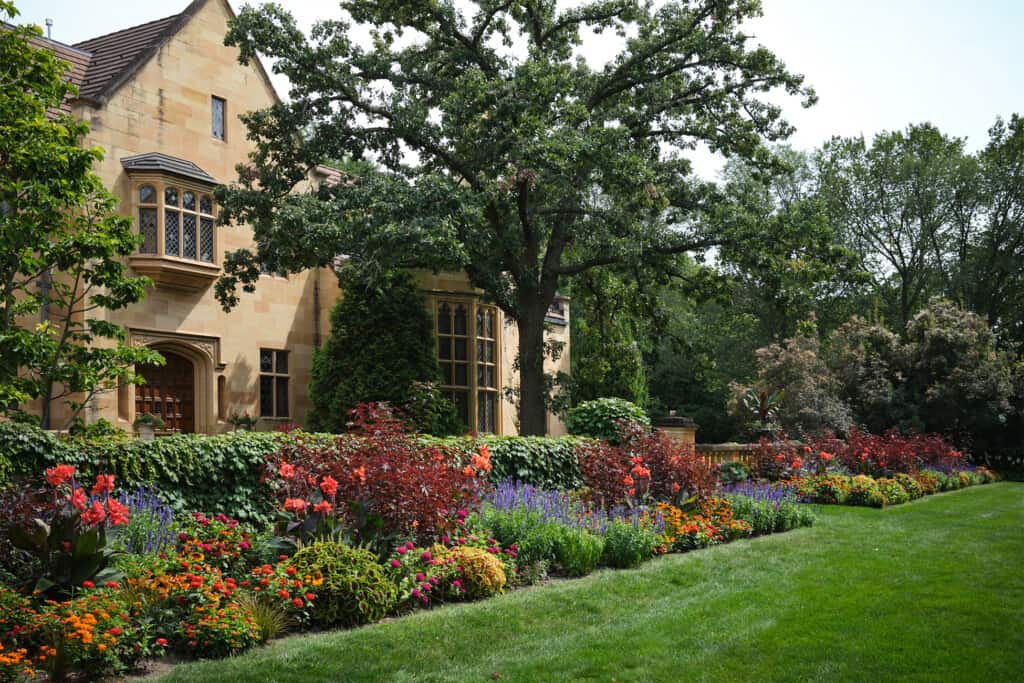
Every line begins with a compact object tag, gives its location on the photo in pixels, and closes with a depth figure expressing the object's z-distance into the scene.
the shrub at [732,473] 17.56
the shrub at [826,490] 17.81
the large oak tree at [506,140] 16.66
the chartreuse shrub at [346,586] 7.29
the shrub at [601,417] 15.68
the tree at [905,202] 41.25
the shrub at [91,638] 5.52
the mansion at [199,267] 17.12
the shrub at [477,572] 8.36
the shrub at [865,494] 17.70
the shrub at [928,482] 20.72
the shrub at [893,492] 18.48
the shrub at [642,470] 12.12
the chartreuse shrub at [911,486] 19.79
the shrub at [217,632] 6.25
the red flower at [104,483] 7.23
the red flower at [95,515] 6.58
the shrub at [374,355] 19.03
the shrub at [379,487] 8.51
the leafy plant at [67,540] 6.45
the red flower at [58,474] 6.86
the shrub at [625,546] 10.15
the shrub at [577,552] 9.55
